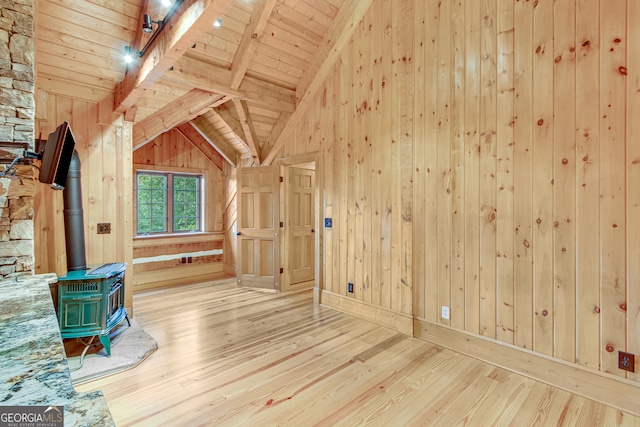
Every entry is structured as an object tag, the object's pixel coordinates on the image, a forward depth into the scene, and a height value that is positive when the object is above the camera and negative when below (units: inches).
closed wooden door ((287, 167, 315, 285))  208.4 -10.2
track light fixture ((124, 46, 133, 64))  126.0 +63.1
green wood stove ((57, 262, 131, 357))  108.0 -31.3
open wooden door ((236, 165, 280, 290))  203.9 -11.0
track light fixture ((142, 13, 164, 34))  96.7 +57.0
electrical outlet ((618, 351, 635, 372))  85.5 -42.5
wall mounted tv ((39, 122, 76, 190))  89.4 +16.5
